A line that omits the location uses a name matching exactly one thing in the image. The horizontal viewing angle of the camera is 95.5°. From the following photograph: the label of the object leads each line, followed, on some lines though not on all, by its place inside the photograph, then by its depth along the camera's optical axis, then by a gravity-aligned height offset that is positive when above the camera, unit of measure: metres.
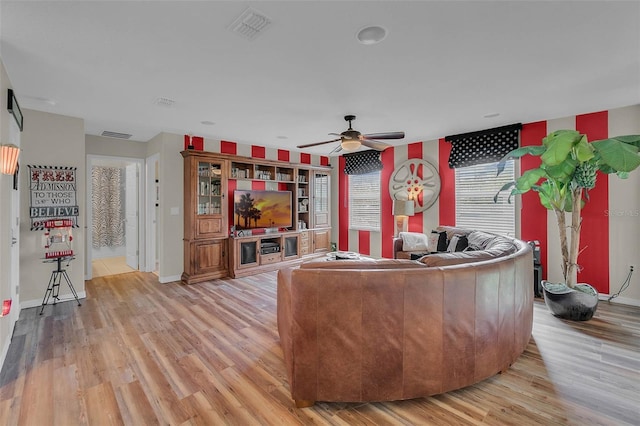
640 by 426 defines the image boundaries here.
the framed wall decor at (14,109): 2.74 +1.06
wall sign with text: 3.76 +0.23
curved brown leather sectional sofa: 1.80 -0.75
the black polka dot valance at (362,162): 6.46 +1.10
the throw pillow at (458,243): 4.13 -0.49
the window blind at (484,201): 4.77 +0.15
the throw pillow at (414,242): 5.10 -0.57
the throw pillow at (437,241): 4.73 -0.52
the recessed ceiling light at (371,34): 2.08 +1.29
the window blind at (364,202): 6.62 +0.20
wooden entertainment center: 5.00 -0.16
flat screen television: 5.52 +0.03
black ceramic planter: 3.22 -1.06
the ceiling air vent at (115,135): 4.94 +1.34
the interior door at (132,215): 5.86 -0.08
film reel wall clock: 5.62 +0.54
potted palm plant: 2.77 +0.35
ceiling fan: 3.79 +0.96
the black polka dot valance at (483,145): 4.58 +1.07
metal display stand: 3.76 -0.94
